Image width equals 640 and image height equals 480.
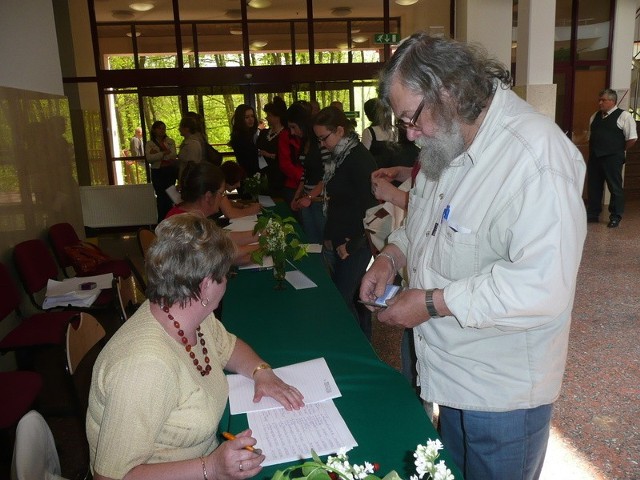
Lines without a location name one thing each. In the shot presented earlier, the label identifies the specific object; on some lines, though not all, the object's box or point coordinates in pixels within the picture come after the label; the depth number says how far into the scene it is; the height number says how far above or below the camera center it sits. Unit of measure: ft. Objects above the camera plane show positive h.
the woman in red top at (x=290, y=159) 18.29 -0.97
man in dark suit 25.53 -1.14
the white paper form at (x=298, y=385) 5.35 -2.60
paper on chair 12.37 -3.53
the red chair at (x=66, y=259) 15.10 -3.32
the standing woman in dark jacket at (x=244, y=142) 23.08 -0.45
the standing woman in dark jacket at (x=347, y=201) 12.04 -1.64
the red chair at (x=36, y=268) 12.85 -3.11
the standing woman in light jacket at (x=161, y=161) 27.76 -1.29
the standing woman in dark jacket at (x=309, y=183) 15.70 -1.57
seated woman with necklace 4.26 -2.08
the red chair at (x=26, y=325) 10.33 -3.68
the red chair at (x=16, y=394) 7.78 -3.80
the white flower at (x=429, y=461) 2.61 -1.63
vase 9.26 -2.37
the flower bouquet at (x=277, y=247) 9.25 -1.97
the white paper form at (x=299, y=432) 4.49 -2.61
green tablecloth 4.60 -2.65
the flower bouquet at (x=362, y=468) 2.54 -1.64
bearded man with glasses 4.25 -1.07
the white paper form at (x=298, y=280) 9.31 -2.61
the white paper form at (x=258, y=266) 10.59 -2.60
